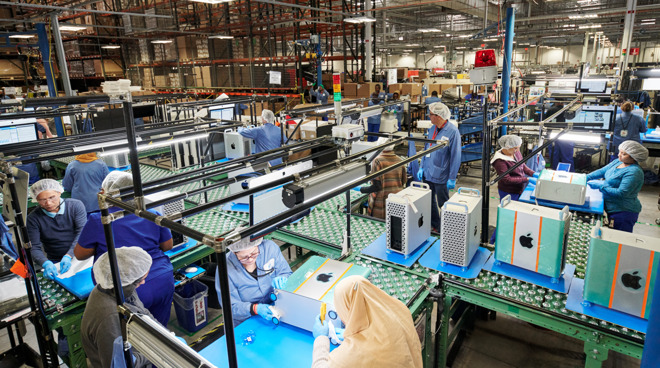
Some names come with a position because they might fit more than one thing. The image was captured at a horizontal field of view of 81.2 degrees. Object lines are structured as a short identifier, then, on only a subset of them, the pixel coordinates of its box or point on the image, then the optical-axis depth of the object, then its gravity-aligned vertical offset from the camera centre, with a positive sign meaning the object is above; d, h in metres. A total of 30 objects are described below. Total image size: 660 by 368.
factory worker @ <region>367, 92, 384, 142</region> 10.45 -1.10
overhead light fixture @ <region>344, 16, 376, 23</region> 9.38 +1.51
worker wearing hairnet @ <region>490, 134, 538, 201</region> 4.88 -1.12
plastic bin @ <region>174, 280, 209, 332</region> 3.99 -2.21
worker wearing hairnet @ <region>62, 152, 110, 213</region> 4.94 -1.09
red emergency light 5.15 +0.26
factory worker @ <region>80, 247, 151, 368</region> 2.27 -1.24
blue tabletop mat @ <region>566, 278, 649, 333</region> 2.38 -1.49
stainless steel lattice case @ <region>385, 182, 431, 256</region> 3.07 -1.11
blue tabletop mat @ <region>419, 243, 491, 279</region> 3.00 -1.46
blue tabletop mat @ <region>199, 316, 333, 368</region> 2.26 -1.56
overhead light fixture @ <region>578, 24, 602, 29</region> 17.76 +2.25
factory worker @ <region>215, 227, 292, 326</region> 2.64 -1.38
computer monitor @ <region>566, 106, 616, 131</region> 8.24 -0.83
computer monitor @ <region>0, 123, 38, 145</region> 6.26 -0.64
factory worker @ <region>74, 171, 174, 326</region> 2.94 -1.17
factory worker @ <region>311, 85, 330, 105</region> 11.06 -0.33
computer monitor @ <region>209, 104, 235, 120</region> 7.97 -0.53
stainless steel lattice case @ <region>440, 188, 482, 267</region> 2.92 -1.14
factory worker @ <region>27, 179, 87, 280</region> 3.36 -1.23
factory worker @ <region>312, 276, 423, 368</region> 1.76 -1.12
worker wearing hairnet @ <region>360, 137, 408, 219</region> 4.62 -1.21
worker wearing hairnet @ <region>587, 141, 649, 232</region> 4.12 -1.21
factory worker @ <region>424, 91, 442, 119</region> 10.95 -0.54
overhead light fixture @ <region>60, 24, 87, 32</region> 8.24 +1.35
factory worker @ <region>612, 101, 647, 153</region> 7.82 -1.03
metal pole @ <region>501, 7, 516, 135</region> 8.92 +0.48
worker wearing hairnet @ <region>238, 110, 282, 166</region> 6.53 -0.80
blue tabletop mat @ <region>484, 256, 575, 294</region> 2.77 -1.46
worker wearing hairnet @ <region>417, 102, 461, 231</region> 5.02 -1.06
